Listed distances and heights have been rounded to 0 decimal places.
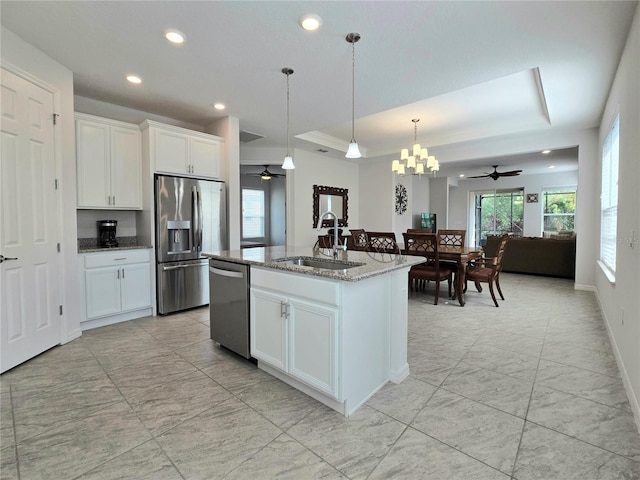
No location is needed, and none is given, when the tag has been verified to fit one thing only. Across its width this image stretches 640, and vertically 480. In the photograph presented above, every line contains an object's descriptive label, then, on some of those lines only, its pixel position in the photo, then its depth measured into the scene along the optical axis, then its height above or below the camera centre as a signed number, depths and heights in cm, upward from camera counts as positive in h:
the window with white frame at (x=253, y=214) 896 +38
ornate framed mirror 666 +55
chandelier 496 +106
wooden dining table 414 -41
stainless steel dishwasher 247 -64
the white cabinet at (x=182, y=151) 378 +97
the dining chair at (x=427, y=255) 420 -37
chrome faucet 262 -12
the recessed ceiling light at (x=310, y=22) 224 +148
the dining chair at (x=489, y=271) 423 -60
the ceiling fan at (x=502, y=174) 774 +130
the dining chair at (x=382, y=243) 406 -21
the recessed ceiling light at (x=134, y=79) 316 +149
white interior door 239 +1
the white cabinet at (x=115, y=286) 334 -65
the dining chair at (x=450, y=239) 486 -19
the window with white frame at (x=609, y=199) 322 +33
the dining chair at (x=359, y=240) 454 -18
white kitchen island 182 -62
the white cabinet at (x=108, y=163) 338 +72
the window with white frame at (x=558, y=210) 943 +54
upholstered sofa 601 -55
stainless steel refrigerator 379 -11
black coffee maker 367 -7
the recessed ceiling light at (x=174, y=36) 241 +147
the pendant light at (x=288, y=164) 361 +72
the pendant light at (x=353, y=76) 248 +148
